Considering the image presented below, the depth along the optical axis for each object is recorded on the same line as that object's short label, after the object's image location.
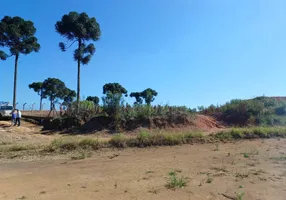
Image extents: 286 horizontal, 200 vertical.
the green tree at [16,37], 21.19
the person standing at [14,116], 15.79
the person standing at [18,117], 15.64
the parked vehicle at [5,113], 18.31
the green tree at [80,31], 20.69
